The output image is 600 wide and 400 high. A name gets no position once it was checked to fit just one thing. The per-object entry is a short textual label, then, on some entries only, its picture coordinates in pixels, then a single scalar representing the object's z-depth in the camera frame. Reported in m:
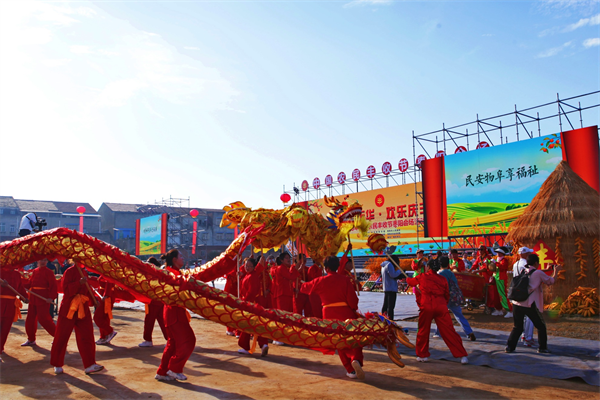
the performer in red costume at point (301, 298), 7.65
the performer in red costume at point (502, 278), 9.91
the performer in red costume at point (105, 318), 7.62
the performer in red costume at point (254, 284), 7.50
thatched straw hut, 9.97
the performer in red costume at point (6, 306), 6.54
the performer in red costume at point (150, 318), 7.54
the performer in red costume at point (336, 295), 5.36
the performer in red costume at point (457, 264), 10.74
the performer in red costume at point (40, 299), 7.18
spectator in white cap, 6.97
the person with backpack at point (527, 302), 6.30
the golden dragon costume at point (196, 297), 4.98
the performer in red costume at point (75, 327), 5.45
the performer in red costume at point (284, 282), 8.01
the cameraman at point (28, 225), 7.12
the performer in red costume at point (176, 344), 5.17
